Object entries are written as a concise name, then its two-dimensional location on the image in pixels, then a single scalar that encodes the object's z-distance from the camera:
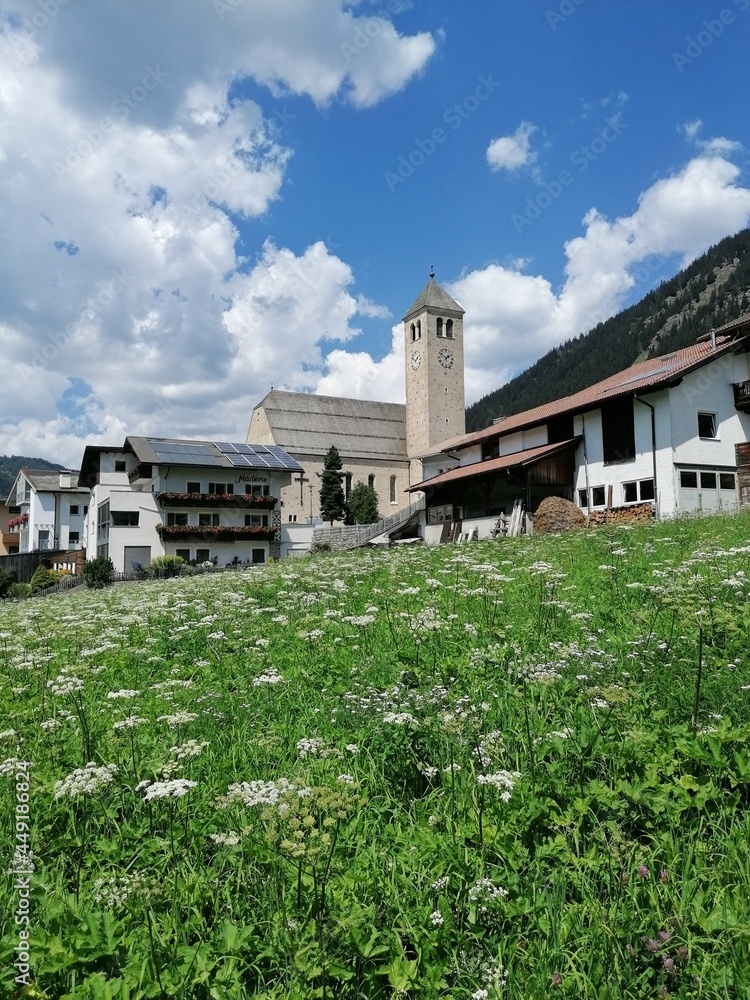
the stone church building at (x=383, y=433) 77.19
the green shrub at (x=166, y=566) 37.59
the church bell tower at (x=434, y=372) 77.39
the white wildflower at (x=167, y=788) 3.00
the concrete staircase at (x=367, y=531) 44.06
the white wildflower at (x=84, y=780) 3.29
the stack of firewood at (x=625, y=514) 27.77
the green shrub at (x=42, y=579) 37.09
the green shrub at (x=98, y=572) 34.31
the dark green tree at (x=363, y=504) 66.69
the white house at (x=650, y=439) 28.03
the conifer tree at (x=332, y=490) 69.31
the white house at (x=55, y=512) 70.38
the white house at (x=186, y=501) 44.91
